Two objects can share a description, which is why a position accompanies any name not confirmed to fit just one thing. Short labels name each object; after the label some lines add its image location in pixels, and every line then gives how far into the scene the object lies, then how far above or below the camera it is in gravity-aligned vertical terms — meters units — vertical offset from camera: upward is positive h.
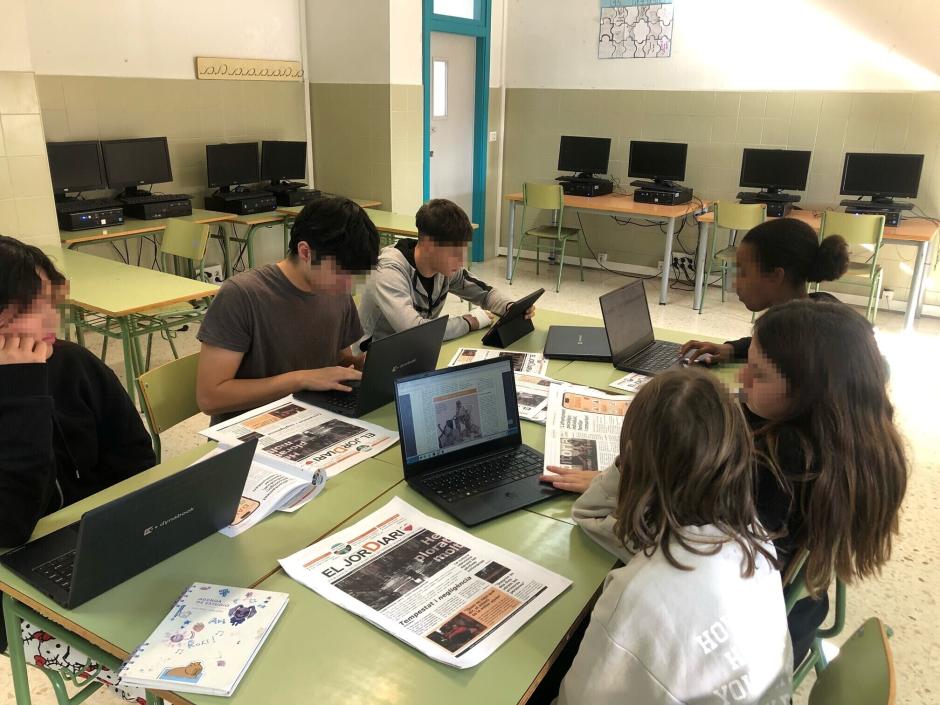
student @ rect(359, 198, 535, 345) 2.49 -0.50
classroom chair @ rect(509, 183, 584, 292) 5.99 -0.56
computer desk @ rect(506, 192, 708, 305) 5.62 -0.56
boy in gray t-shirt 1.89 -0.50
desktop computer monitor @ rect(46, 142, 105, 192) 4.39 -0.24
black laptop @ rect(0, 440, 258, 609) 1.14 -0.66
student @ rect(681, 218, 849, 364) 2.21 -0.36
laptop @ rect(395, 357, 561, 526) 1.52 -0.67
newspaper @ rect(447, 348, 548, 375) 2.28 -0.70
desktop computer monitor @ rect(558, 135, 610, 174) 6.38 -0.17
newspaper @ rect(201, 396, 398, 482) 1.63 -0.70
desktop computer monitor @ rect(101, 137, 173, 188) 4.66 -0.22
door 6.39 +0.15
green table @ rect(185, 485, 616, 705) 1.02 -0.76
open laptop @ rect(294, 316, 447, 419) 1.83 -0.60
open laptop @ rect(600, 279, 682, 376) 2.29 -0.63
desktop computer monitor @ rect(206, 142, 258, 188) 5.25 -0.25
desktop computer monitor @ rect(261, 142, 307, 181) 5.60 -0.24
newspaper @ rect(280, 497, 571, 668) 1.13 -0.74
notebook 1.02 -0.74
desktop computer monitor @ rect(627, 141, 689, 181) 6.00 -0.20
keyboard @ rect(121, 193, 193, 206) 4.73 -0.46
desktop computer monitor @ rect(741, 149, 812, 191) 5.55 -0.23
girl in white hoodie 1.00 -0.60
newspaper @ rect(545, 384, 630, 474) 1.70 -0.71
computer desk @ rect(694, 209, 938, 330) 4.84 -0.65
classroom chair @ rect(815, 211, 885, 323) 4.78 -0.61
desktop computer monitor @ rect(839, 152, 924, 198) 5.15 -0.24
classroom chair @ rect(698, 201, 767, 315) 5.23 -0.56
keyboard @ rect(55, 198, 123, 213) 4.40 -0.47
